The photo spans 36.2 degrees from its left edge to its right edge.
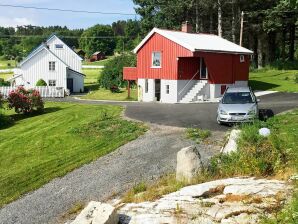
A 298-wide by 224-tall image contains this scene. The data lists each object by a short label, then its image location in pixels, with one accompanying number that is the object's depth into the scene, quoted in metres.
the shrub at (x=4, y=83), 60.74
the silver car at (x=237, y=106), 21.94
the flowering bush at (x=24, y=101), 35.38
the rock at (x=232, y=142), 13.90
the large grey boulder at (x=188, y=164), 12.75
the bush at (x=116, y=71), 54.61
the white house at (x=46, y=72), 58.38
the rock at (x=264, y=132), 13.57
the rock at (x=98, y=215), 9.60
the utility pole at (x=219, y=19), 55.28
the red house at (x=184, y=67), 37.25
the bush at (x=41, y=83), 56.73
